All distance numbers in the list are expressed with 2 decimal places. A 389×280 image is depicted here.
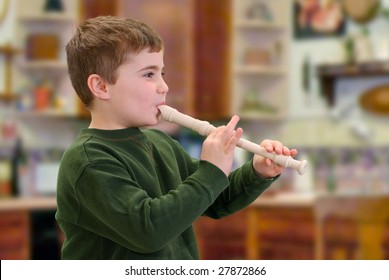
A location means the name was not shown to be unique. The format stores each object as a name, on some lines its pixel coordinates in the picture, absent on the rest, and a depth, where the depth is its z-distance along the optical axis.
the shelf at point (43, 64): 9.33
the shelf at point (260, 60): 9.64
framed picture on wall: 9.43
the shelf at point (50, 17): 9.35
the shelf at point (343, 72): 9.09
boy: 2.04
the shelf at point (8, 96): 9.28
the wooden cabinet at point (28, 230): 8.42
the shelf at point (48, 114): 9.38
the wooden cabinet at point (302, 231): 7.62
